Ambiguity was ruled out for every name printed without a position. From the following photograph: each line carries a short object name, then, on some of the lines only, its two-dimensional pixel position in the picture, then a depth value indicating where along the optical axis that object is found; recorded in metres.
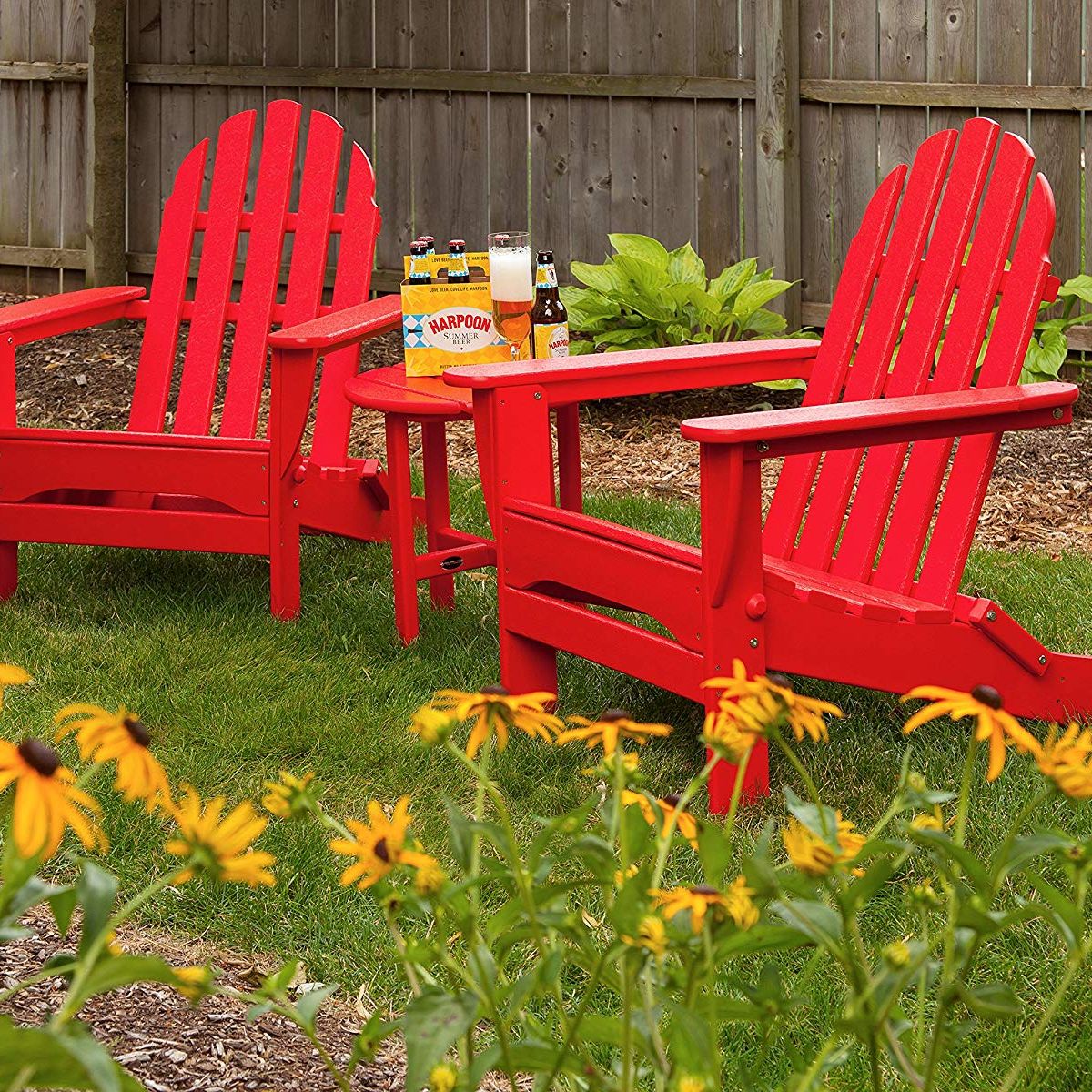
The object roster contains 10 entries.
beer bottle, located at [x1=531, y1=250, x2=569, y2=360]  7.10
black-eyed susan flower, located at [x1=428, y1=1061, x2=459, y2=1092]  1.76
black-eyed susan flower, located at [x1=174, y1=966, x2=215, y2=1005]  1.67
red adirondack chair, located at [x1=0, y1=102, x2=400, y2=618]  7.61
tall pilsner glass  7.11
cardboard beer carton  7.34
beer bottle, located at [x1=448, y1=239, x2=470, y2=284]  7.44
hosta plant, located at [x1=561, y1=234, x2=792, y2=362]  12.14
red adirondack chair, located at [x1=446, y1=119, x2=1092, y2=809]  5.39
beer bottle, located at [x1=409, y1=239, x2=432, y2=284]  7.46
